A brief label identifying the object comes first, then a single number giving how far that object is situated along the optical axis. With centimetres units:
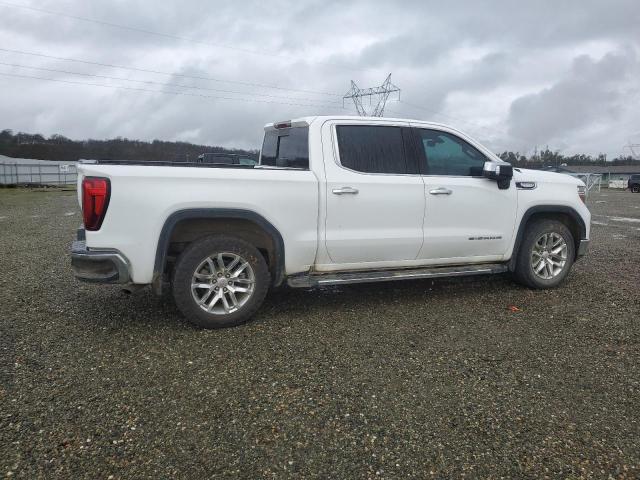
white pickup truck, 382
